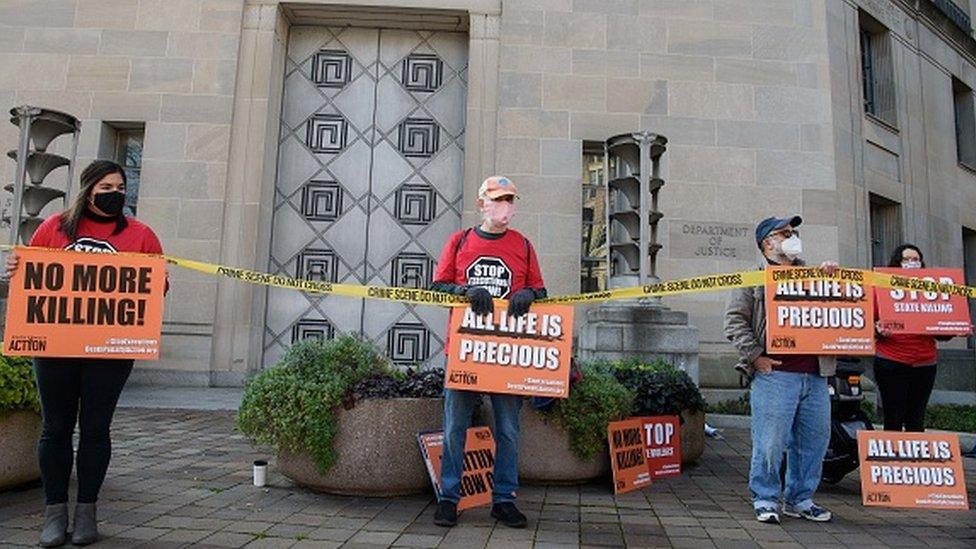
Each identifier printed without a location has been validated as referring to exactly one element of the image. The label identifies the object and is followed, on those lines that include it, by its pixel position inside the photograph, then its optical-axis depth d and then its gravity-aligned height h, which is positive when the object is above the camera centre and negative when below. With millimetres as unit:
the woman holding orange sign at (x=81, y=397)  3754 -382
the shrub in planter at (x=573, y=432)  5246 -717
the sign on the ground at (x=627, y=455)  5320 -918
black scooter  5469 -573
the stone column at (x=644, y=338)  8367 +113
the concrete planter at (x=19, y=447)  4648 -850
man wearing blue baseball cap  4594 -387
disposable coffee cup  5148 -1081
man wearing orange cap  4352 +387
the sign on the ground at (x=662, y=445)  5820 -895
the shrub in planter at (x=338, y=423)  4742 -627
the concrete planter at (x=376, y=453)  4836 -848
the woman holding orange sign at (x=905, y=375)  5625 -194
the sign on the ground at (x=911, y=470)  4984 -910
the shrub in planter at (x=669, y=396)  5938 -451
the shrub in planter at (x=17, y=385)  4535 -390
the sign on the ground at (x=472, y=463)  4676 -897
